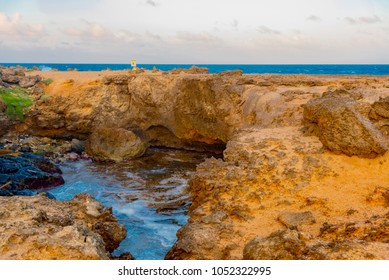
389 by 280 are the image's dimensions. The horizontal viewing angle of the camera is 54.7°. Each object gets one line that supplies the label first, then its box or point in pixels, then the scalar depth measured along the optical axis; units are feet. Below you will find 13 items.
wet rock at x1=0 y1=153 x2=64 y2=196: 43.62
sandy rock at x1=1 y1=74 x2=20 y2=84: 72.43
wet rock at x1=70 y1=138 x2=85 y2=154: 63.16
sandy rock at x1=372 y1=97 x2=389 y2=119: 30.10
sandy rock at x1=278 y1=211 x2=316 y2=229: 21.91
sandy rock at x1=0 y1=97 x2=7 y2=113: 63.36
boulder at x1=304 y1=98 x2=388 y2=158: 26.30
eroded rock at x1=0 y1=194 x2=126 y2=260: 15.66
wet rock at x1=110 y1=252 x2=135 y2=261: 24.21
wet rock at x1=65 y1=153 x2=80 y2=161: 59.82
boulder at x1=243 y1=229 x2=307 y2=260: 16.84
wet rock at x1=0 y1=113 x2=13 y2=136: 63.93
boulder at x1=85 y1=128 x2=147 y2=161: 59.93
